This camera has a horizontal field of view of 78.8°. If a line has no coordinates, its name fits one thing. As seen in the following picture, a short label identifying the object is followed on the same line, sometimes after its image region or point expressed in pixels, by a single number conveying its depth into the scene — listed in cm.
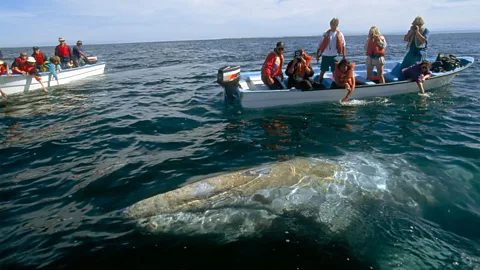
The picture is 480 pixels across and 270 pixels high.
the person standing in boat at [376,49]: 1129
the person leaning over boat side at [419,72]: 1160
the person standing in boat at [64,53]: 1892
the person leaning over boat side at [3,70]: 1452
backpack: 1368
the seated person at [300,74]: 1098
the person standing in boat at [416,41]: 1157
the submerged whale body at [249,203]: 468
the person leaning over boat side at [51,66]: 1691
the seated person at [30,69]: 1574
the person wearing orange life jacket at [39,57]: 1654
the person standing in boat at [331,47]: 1130
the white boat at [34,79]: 1517
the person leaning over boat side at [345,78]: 1065
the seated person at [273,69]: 1100
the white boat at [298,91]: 1092
